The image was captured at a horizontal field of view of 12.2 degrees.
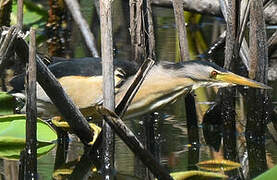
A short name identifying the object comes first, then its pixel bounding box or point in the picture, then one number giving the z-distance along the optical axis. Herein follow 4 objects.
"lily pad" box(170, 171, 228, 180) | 4.69
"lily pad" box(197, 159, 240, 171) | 5.15
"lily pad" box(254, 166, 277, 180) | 3.35
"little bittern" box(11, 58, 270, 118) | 5.30
